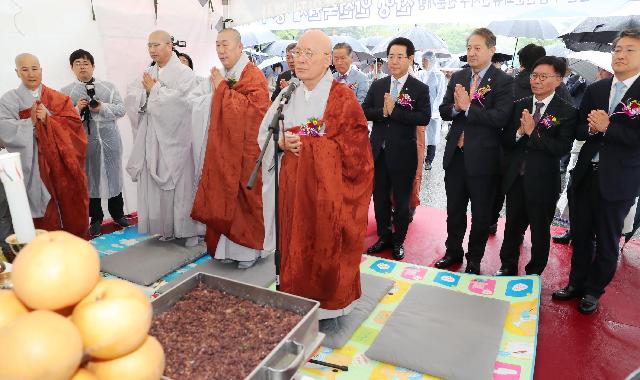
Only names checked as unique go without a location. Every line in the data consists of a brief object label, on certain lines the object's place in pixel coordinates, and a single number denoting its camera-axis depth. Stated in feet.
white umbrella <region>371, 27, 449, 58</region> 29.89
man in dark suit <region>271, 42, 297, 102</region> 18.28
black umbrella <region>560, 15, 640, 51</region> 17.13
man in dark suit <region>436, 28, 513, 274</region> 11.33
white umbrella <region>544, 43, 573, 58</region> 31.24
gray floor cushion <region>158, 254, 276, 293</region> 12.08
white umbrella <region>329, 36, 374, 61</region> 34.59
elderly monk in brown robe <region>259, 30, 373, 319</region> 8.61
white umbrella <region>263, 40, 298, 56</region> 38.40
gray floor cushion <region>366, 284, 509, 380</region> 8.48
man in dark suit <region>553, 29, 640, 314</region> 9.31
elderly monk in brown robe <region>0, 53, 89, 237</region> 12.65
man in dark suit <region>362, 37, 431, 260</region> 12.75
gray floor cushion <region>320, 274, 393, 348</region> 9.37
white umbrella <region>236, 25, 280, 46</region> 33.78
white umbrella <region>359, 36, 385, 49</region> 49.32
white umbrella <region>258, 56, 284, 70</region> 27.68
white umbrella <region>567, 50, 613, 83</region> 15.98
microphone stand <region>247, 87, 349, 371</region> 7.32
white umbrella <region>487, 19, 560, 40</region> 25.95
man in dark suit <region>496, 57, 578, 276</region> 10.63
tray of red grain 4.20
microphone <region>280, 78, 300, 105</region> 7.83
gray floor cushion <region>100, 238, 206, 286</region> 12.26
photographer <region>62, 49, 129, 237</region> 14.06
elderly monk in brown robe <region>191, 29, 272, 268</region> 11.59
